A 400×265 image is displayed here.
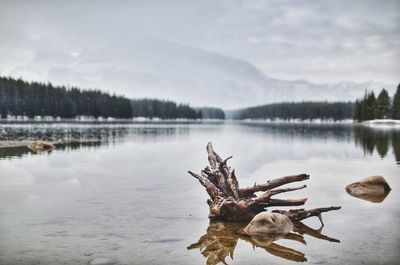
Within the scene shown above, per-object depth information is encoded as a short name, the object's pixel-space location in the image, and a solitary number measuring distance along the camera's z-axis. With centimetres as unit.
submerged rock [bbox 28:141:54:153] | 4422
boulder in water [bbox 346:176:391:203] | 2108
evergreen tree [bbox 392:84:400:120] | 15329
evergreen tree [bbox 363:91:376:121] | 17000
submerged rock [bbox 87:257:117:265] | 1098
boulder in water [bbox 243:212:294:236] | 1387
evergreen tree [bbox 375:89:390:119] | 16225
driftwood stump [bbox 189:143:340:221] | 1554
